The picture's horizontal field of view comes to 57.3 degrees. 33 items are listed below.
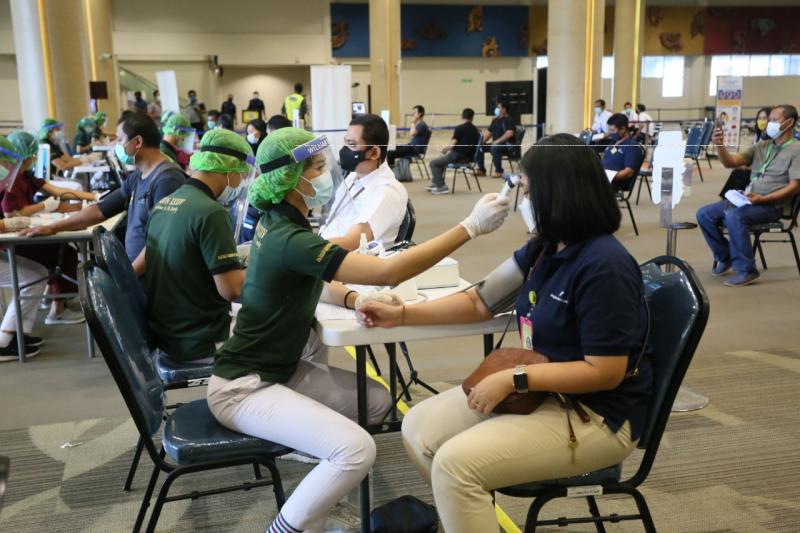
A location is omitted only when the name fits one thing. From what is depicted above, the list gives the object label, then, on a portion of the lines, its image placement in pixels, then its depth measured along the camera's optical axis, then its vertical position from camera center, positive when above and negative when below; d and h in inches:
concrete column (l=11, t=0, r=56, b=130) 468.1 +40.9
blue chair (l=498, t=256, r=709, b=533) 67.5 -23.7
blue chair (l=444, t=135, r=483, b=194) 453.1 -28.1
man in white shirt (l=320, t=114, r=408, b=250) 138.3 -13.7
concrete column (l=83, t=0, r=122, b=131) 681.6 +73.5
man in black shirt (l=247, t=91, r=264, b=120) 816.7 +22.6
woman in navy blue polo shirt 66.3 -22.4
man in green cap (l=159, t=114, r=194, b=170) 214.2 -1.6
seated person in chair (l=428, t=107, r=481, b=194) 474.0 -20.8
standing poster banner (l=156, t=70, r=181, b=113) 391.2 +19.7
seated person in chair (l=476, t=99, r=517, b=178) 537.9 -10.3
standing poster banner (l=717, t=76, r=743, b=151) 585.3 +13.8
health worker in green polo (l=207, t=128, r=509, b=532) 74.5 -22.0
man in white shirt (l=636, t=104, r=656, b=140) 545.3 -6.8
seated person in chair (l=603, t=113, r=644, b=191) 303.1 -19.3
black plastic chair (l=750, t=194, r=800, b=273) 216.2 -33.5
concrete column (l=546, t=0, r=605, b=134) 445.4 +33.4
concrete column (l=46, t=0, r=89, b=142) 480.4 +44.7
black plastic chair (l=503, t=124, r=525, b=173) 518.5 -21.5
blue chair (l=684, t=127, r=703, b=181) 513.4 -16.7
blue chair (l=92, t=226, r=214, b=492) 92.6 -22.9
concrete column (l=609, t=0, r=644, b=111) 839.1 +72.2
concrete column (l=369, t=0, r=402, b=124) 757.3 +71.1
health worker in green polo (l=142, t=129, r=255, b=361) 98.0 -19.4
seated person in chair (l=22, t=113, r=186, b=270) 140.4 -10.2
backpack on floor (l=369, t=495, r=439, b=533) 86.0 -46.3
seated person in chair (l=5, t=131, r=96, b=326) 182.7 -20.4
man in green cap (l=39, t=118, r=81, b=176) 342.3 -9.0
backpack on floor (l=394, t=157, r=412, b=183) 534.6 -34.8
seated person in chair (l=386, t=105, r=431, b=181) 513.3 -12.1
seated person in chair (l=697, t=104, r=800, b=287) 214.2 -21.8
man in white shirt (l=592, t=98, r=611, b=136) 552.2 -0.3
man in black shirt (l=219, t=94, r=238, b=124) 811.3 +18.8
